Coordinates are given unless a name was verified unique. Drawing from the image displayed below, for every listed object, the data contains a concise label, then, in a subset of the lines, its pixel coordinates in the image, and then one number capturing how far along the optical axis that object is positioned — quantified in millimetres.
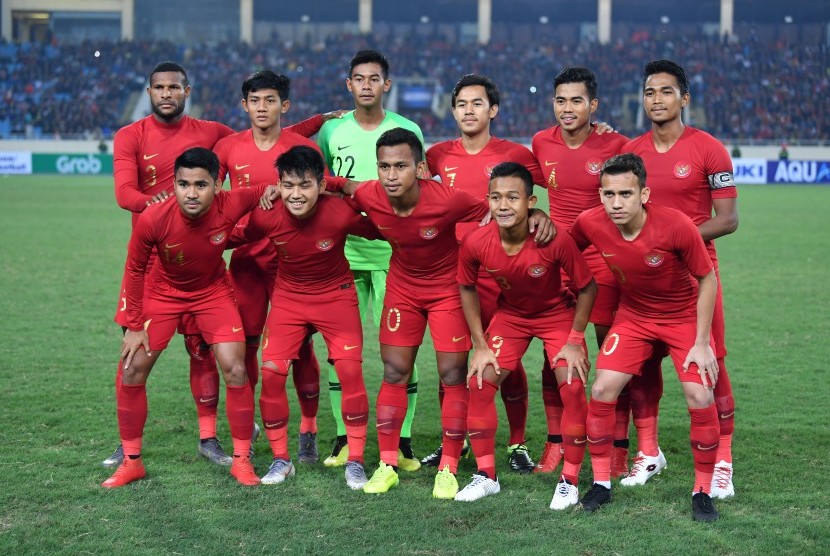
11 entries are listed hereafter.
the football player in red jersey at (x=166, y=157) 5855
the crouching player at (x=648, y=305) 4840
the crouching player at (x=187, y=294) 5340
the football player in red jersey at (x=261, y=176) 5898
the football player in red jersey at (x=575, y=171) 5594
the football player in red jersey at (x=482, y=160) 5754
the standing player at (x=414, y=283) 5312
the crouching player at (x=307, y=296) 5371
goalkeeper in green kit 6129
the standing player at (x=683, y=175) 5266
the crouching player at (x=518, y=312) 5082
